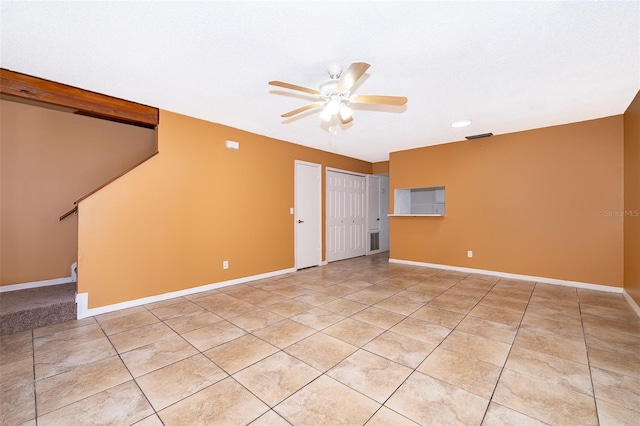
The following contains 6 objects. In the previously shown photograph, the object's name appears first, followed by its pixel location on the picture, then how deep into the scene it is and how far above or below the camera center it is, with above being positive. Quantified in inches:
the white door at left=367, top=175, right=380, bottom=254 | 274.1 +0.7
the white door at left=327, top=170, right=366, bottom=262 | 233.5 -0.4
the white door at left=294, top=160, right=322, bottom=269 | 204.6 +0.5
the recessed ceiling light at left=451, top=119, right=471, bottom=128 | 153.7 +56.0
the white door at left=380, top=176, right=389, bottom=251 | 293.3 +4.2
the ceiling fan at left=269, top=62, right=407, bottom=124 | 82.5 +43.3
